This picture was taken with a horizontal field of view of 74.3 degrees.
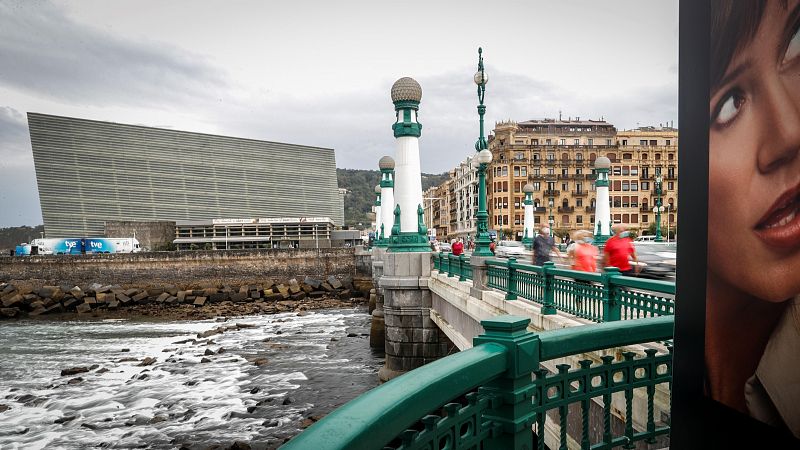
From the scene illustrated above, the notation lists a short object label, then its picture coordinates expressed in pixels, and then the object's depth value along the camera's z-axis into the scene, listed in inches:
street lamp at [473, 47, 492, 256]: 459.8
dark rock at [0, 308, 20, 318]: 1393.9
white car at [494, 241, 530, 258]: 1023.4
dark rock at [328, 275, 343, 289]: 1610.5
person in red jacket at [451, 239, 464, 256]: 643.5
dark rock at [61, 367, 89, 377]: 744.3
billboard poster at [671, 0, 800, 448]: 58.4
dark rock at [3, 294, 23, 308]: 1428.4
